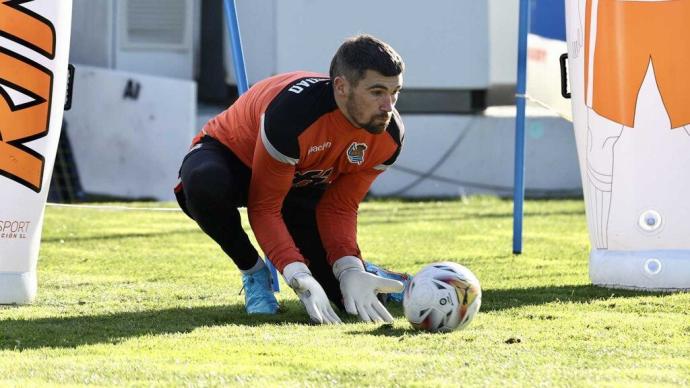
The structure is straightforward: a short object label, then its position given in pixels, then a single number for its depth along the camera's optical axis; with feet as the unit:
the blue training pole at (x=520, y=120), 51.06
